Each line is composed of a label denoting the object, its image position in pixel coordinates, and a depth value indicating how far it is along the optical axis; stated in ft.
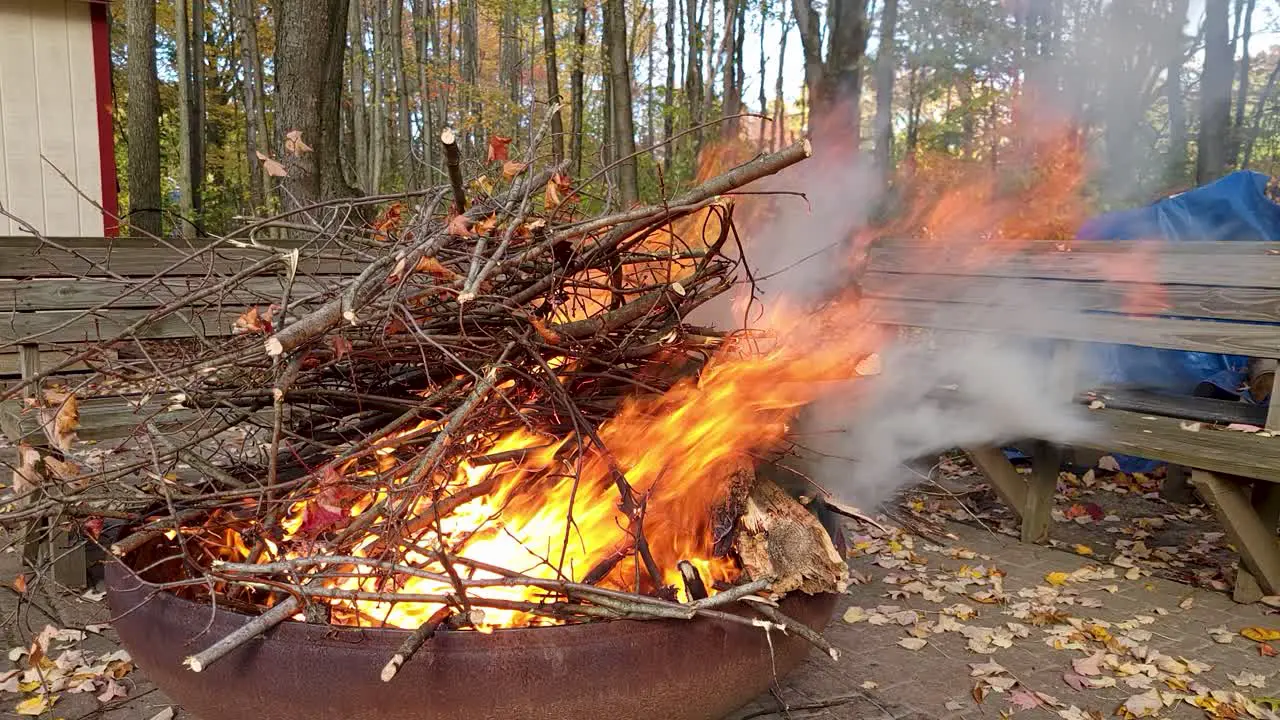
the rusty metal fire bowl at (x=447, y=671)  5.90
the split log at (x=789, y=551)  7.29
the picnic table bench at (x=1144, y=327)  12.31
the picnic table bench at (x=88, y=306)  12.62
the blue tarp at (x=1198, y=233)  17.25
